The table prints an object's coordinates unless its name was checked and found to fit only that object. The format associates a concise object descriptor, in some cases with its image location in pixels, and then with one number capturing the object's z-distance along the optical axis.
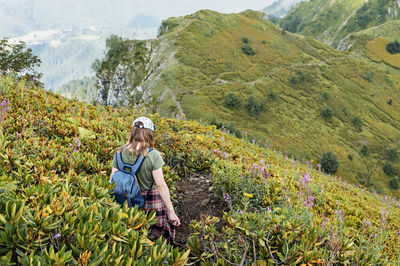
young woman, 3.39
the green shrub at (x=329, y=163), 43.56
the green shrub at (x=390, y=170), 49.44
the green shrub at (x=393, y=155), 52.16
